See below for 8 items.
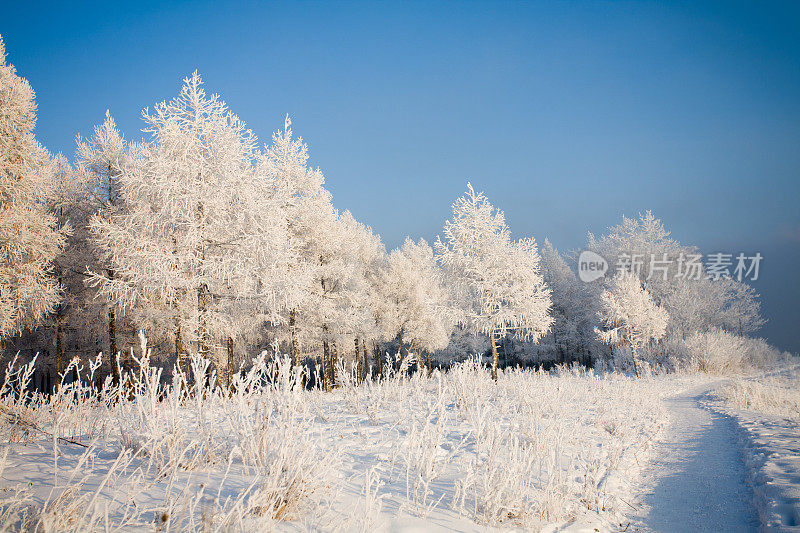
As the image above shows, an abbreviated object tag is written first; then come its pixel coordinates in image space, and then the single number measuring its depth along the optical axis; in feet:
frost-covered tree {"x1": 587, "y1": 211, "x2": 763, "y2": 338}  91.91
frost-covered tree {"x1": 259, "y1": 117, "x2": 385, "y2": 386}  48.60
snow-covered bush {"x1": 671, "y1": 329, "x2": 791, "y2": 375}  73.00
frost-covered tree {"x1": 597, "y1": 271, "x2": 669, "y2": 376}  70.38
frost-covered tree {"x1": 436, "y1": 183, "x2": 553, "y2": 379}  48.73
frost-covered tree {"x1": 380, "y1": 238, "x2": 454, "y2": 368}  79.05
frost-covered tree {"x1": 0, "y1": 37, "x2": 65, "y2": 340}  33.76
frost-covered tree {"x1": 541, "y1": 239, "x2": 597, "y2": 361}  108.27
